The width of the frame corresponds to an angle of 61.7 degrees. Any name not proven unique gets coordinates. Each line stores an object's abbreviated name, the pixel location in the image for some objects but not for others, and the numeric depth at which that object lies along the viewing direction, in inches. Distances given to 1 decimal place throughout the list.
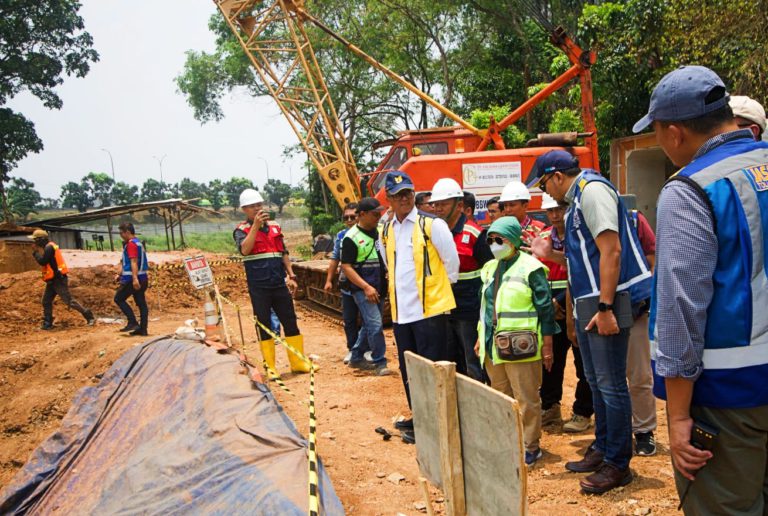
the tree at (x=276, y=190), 2979.8
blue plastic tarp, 138.2
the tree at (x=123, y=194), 2834.6
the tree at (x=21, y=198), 1839.3
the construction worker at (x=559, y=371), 176.7
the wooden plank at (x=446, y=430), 82.0
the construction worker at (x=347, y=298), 289.3
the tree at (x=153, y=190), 3095.2
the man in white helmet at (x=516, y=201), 192.2
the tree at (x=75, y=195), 2810.0
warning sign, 305.4
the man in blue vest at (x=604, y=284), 126.6
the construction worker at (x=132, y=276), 398.6
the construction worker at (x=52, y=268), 458.3
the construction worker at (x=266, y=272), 261.3
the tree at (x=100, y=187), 2838.8
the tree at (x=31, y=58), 1063.6
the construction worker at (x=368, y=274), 252.4
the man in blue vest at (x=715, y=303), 70.9
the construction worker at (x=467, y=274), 189.8
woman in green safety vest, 152.8
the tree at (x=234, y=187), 2998.8
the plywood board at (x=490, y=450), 67.0
